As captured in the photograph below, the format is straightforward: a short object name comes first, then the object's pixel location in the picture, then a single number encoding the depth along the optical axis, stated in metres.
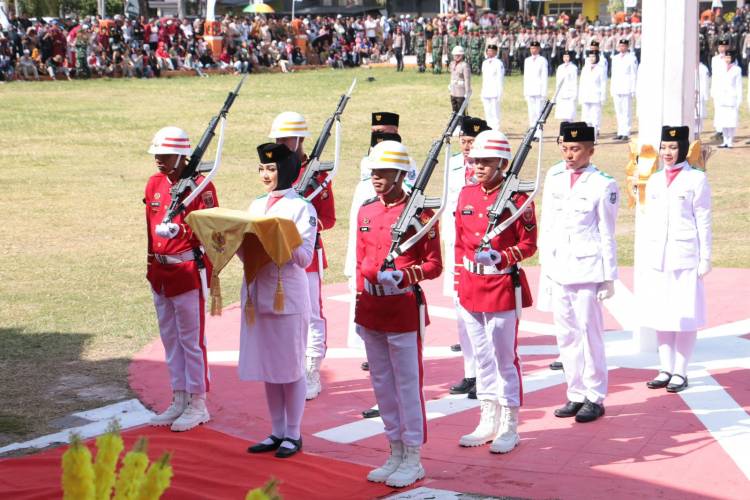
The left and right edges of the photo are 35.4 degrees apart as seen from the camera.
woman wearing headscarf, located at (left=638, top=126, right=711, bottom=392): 8.54
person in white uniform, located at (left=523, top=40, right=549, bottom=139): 25.38
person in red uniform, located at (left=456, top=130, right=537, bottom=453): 7.46
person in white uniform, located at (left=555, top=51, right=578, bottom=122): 24.30
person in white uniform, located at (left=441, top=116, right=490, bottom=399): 8.63
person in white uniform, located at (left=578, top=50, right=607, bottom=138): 24.80
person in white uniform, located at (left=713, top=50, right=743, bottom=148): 23.17
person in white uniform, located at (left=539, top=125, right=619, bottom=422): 8.00
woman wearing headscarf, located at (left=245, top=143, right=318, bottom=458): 7.26
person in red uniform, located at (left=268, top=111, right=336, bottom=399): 8.55
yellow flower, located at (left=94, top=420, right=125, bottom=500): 2.95
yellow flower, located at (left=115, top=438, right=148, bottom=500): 2.96
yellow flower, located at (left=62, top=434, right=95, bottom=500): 2.86
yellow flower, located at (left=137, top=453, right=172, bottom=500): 2.94
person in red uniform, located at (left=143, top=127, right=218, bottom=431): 8.02
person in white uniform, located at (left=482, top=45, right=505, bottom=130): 24.91
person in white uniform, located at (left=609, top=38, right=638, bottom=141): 25.20
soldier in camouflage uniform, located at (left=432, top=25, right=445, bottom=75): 39.53
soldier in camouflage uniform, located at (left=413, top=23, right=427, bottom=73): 40.22
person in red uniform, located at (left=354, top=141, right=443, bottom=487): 6.92
